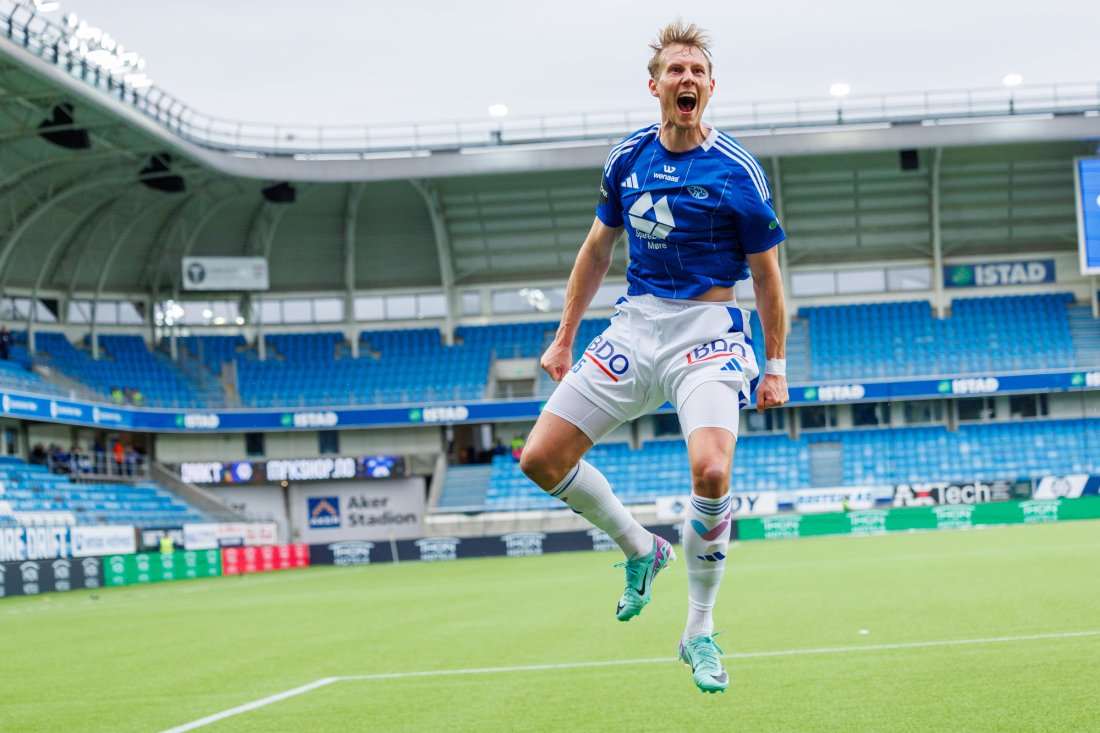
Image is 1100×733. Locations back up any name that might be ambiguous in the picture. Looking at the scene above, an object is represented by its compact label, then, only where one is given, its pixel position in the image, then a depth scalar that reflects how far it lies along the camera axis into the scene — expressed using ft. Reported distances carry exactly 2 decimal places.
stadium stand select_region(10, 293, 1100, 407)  162.91
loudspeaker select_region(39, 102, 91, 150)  126.86
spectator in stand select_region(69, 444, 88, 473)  145.48
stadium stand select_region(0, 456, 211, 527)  119.34
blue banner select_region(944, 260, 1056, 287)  171.73
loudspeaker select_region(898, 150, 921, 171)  156.56
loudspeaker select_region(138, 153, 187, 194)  143.54
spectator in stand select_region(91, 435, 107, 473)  153.99
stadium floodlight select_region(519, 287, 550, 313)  180.55
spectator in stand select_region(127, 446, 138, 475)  161.58
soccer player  20.61
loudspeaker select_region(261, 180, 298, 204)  158.51
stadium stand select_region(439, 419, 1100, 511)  155.12
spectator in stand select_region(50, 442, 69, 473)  142.82
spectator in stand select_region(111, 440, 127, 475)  157.99
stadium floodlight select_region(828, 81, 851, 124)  149.79
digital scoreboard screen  136.15
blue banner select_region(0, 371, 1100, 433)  156.25
